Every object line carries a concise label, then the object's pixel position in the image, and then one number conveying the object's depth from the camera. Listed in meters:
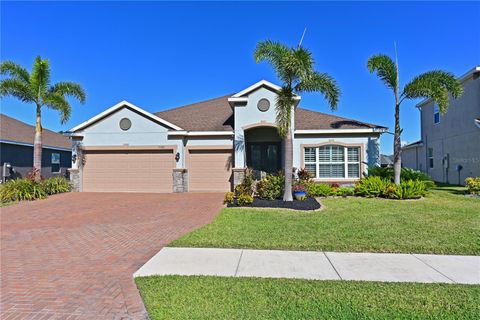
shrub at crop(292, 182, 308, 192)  12.27
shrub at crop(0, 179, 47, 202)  12.86
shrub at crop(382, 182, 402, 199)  12.16
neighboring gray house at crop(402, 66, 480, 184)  16.84
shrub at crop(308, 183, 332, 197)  13.23
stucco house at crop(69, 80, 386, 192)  15.47
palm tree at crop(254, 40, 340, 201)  10.95
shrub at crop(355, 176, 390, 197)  12.73
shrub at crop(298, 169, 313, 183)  14.52
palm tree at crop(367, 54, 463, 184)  12.88
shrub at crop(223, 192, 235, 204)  11.62
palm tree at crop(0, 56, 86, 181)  14.47
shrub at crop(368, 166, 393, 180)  14.34
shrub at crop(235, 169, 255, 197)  11.66
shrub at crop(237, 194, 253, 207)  11.02
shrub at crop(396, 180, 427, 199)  12.15
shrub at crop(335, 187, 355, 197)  13.14
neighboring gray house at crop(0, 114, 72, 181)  18.41
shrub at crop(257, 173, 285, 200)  12.09
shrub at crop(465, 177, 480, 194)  13.16
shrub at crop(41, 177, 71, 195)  14.83
